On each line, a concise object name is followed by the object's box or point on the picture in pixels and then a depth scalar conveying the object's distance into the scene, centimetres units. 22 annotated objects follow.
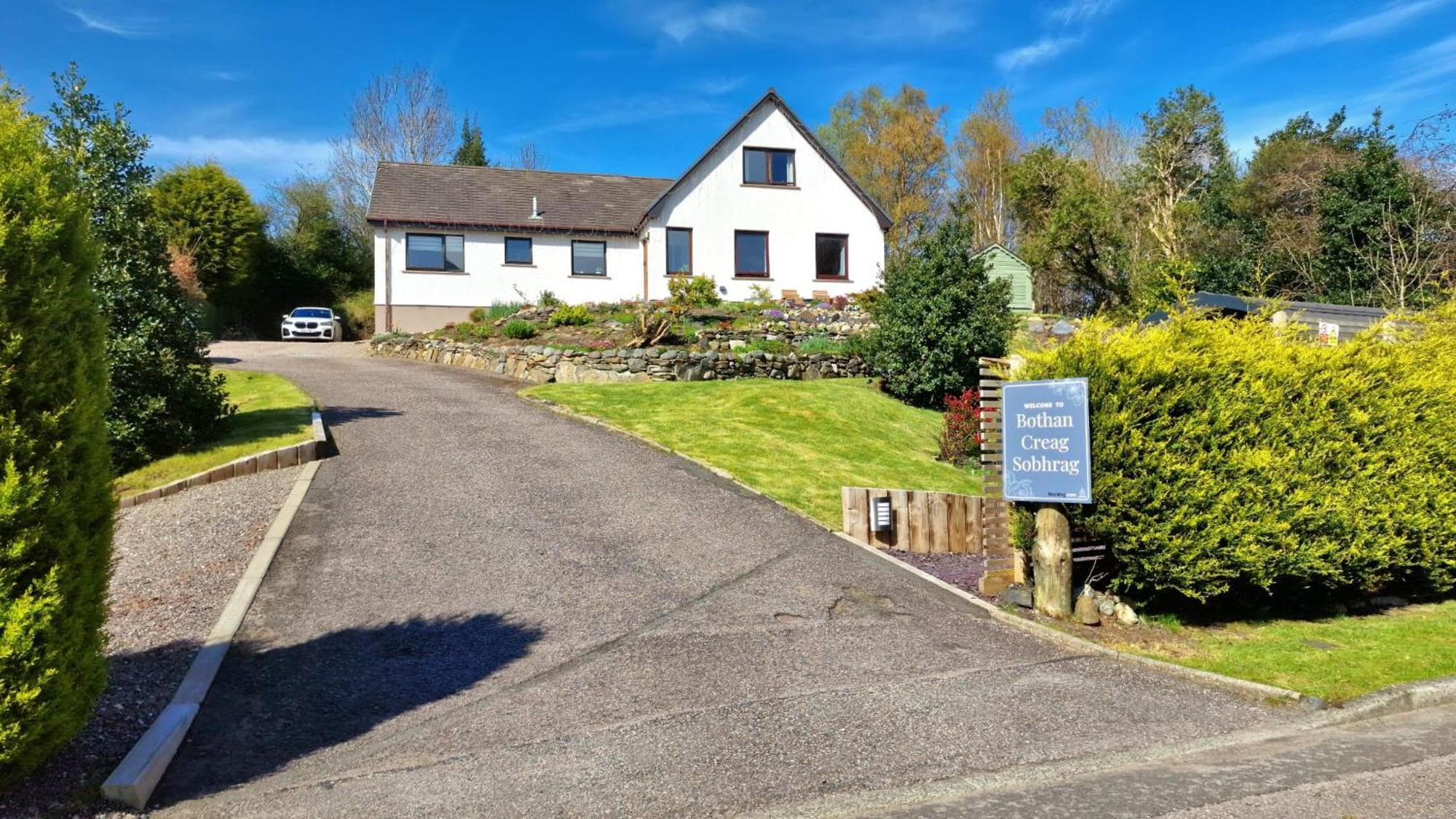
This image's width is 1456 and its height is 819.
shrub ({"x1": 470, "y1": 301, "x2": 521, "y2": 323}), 2706
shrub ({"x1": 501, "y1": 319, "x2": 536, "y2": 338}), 2319
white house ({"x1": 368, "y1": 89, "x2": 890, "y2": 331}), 2911
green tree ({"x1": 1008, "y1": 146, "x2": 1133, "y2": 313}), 3509
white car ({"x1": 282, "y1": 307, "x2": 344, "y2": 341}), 3278
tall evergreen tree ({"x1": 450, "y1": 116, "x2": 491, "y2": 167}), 5062
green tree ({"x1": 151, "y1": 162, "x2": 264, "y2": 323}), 3466
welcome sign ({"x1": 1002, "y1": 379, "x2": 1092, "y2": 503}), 758
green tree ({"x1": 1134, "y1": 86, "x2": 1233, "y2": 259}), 4044
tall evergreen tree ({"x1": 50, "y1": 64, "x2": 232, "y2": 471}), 1133
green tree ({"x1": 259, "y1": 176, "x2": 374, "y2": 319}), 3916
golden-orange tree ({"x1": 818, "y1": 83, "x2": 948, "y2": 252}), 5000
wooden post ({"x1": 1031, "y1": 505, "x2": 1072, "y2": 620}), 789
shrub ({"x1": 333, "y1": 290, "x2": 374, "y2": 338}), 3728
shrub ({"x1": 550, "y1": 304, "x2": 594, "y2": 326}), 2395
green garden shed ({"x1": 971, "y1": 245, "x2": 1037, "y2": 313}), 3728
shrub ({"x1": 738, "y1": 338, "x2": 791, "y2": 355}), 2195
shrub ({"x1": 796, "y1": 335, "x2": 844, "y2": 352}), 2216
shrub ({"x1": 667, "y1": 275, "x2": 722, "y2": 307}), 2556
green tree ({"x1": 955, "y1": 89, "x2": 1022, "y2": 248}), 5122
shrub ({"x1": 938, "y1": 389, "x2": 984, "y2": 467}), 1519
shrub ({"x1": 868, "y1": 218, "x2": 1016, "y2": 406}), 1873
